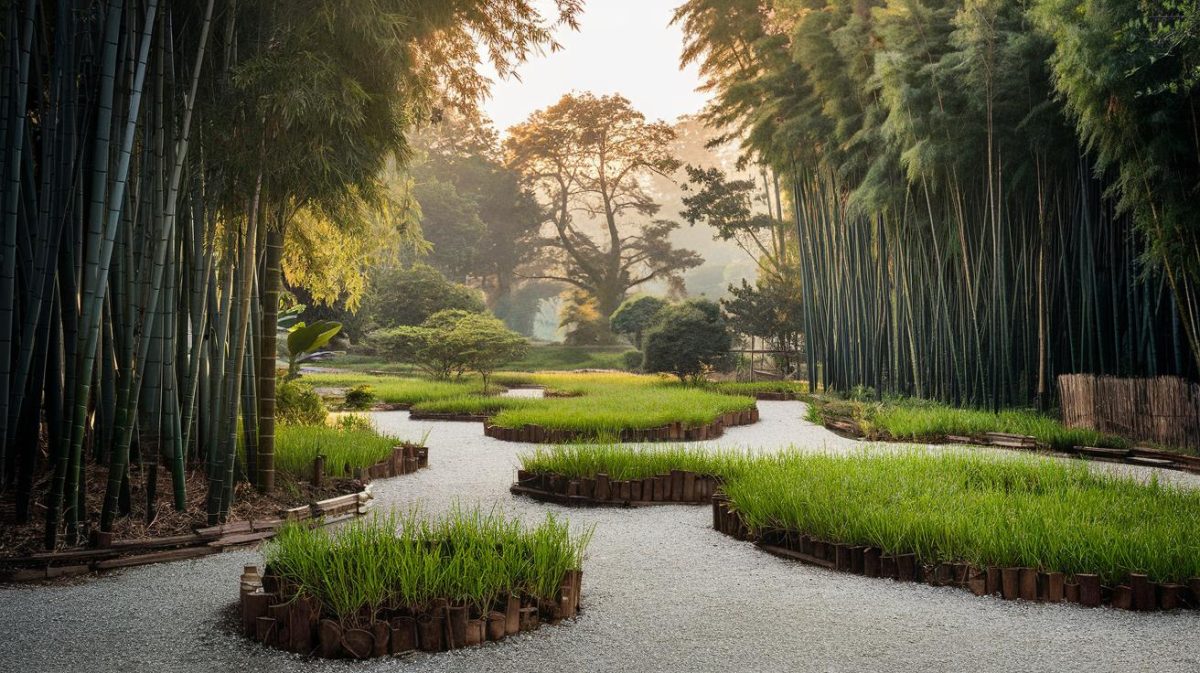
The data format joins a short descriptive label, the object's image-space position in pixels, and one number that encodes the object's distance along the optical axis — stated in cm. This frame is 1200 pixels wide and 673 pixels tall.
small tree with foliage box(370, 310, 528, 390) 1186
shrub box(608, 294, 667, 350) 1975
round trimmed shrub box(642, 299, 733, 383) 1294
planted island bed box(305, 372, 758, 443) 705
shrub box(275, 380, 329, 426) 687
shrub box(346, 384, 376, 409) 920
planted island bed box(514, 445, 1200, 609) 289
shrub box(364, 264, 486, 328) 1897
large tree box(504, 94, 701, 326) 2406
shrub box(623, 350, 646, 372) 1799
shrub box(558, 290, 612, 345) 2402
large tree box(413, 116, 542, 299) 2655
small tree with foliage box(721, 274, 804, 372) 1698
